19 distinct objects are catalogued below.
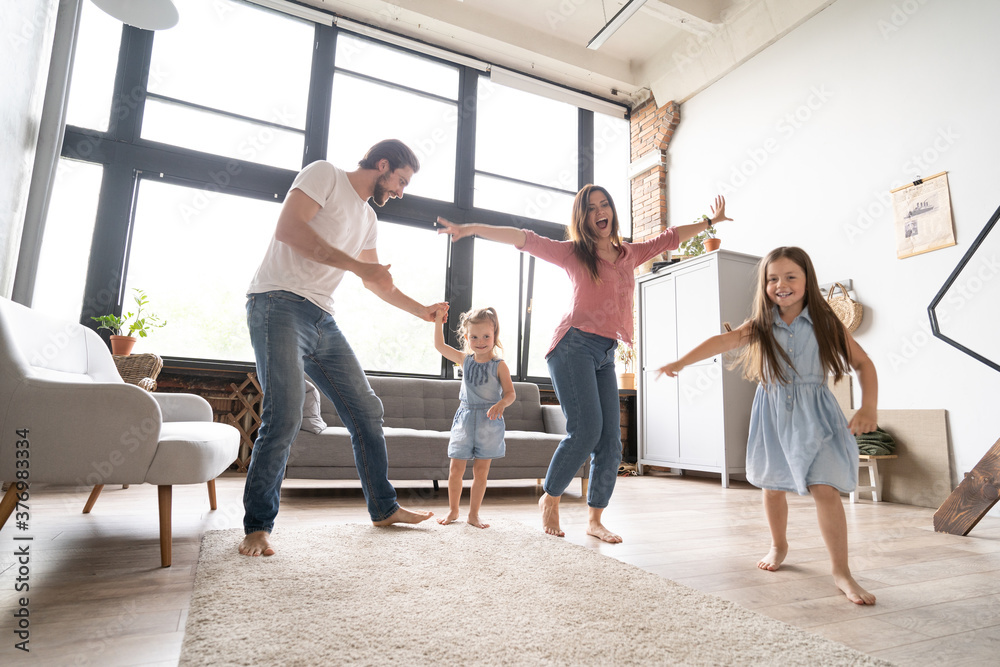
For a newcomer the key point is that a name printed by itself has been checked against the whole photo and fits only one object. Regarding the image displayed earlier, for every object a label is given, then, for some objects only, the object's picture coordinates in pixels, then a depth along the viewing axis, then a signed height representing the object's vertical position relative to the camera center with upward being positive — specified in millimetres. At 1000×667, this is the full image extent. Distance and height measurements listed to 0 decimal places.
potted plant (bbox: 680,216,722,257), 4788 +1559
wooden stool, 3375 -294
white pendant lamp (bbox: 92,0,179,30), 3047 +2196
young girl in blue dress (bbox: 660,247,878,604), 1463 +85
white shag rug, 960 -408
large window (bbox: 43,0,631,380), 4133 +2095
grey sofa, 3072 -122
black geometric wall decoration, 3092 +742
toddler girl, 2246 +41
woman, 1982 +318
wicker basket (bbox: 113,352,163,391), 3381 +244
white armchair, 1439 -88
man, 1634 +345
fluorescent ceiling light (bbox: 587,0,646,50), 4309 +3245
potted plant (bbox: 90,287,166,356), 3529 +521
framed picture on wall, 3379 +1347
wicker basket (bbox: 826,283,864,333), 3799 +817
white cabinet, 4156 +381
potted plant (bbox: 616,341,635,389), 5418 +582
